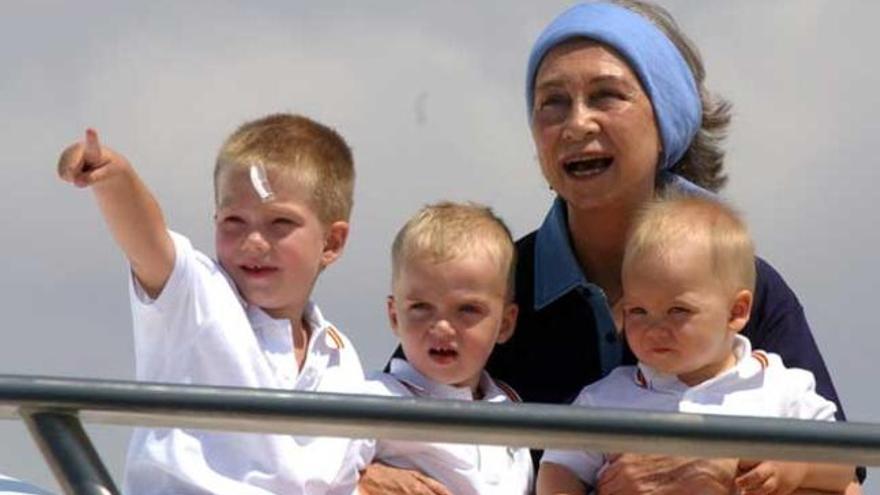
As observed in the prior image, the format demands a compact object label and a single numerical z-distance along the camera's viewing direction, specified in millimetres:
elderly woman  12937
